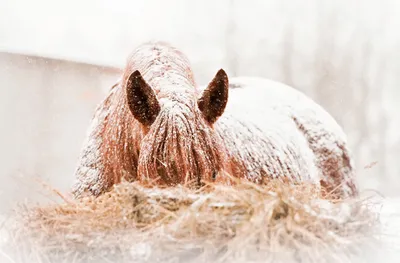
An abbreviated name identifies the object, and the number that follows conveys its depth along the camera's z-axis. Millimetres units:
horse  6432
